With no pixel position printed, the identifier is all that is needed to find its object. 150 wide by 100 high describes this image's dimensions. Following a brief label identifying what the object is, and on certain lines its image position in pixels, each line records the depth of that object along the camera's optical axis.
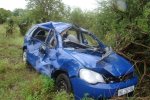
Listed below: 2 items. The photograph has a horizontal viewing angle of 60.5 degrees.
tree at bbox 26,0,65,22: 9.64
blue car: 2.59
